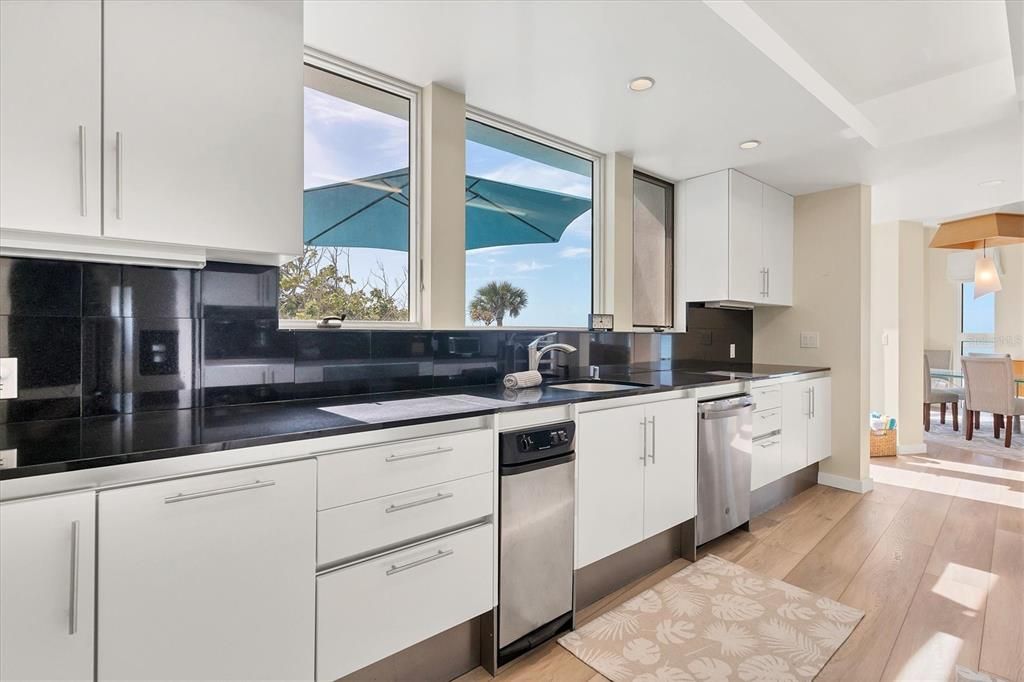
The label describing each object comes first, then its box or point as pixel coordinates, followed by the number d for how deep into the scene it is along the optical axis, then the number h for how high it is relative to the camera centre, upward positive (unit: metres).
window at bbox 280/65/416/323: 2.07 +0.61
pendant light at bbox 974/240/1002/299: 5.71 +0.80
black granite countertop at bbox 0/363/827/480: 1.07 -0.24
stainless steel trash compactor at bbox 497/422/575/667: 1.78 -0.74
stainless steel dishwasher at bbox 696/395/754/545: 2.67 -0.70
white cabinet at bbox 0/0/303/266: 1.18 +0.58
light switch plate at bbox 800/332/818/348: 4.02 +0.03
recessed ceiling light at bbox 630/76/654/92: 2.23 +1.21
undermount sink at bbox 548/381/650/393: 2.67 -0.24
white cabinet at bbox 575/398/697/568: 2.09 -0.62
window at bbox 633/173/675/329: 3.65 +0.71
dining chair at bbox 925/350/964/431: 5.75 -0.63
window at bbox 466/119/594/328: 2.70 +0.67
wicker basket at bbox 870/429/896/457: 4.82 -0.98
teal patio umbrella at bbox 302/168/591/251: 2.10 +0.66
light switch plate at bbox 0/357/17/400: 1.38 -0.11
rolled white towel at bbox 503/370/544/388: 2.37 -0.18
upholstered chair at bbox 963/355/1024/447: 5.09 -0.48
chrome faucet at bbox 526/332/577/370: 2.63 -0.04
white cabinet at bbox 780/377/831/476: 3.42 -0.59
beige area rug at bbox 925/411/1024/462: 5.03 -1.10
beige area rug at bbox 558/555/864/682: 1.78 -1.18
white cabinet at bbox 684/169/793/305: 3.55 +0.78
